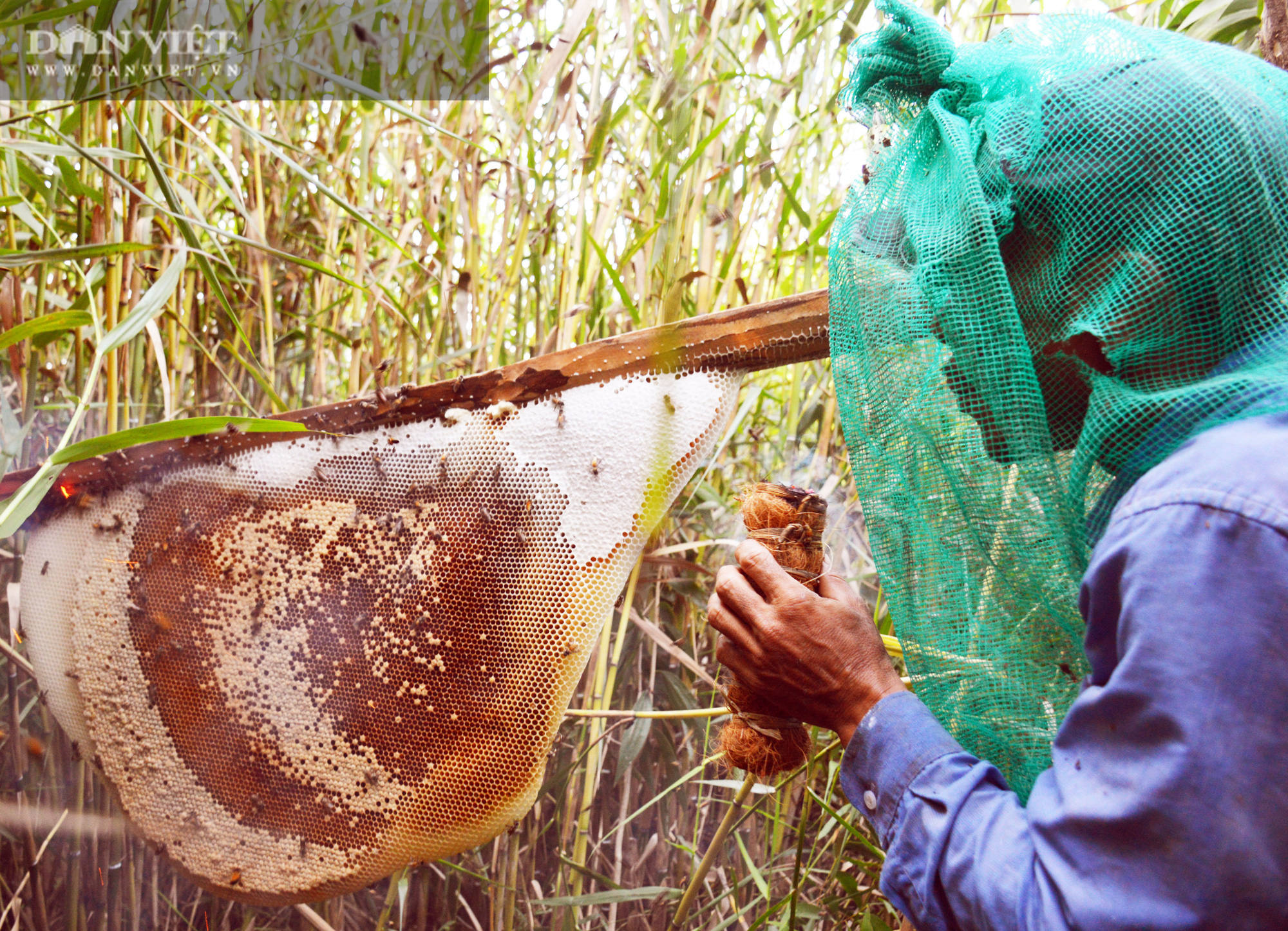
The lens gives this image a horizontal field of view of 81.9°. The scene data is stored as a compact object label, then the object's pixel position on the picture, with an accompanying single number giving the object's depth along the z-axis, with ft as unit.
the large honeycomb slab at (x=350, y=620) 2.92
